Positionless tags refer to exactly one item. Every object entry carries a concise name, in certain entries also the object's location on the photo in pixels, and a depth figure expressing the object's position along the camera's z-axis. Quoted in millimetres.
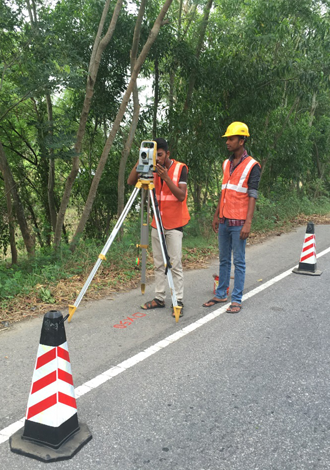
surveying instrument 4434
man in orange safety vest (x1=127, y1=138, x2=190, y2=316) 4836
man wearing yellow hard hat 4961
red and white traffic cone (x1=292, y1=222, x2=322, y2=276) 7164
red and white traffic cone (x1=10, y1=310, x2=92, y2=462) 2564
